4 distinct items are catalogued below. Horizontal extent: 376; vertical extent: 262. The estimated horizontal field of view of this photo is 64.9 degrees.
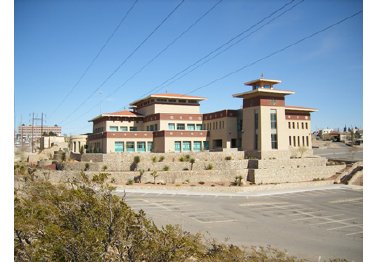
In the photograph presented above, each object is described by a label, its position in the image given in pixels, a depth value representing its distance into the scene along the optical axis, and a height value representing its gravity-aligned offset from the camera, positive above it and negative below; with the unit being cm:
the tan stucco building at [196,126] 4006 +177
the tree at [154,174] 3500 -428
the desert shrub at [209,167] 3716 -364
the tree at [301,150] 4492 -188
